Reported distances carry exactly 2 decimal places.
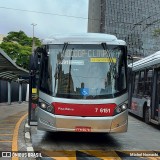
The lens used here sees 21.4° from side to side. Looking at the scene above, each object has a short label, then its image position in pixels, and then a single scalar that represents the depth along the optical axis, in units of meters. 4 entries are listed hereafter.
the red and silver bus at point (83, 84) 11.27
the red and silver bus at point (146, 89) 16.89
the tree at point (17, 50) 62.24
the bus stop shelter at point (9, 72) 20.24
